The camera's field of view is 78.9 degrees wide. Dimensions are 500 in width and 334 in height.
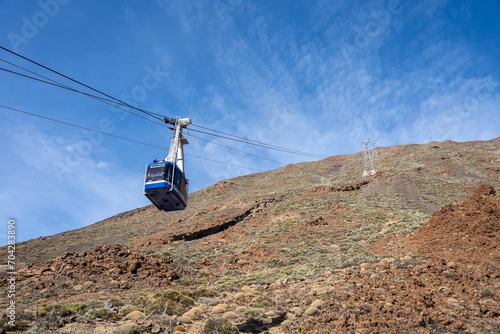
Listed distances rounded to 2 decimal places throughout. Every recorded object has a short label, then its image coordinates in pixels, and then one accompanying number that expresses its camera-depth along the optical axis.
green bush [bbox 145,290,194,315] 12.66
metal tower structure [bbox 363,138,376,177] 61.88
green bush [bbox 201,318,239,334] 10.27
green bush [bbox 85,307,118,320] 11.62
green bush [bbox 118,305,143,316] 12.48
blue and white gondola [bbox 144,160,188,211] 18.22
